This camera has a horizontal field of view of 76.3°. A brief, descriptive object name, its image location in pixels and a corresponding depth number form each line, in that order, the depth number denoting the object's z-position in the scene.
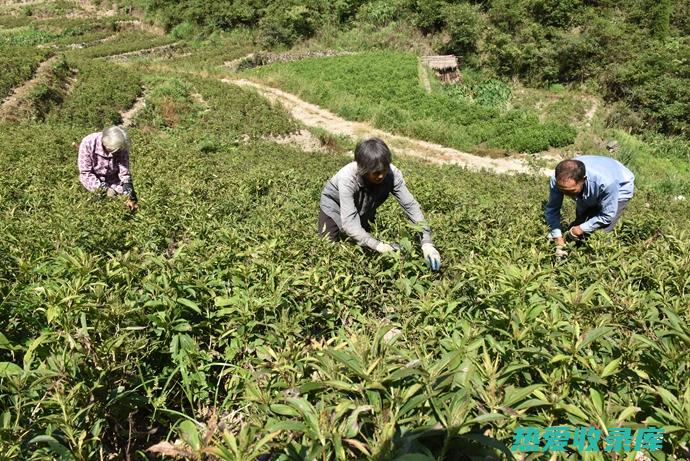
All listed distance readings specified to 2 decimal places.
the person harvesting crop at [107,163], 4.77
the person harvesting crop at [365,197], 3.12
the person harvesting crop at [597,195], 3.99
